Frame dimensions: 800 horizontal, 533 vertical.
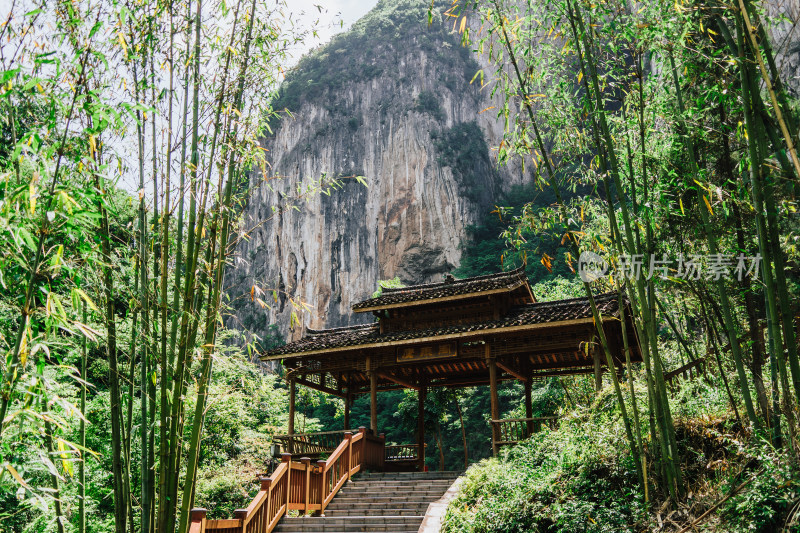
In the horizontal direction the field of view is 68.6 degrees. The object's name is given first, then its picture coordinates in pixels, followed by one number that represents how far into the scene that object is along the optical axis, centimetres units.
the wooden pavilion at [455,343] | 844
